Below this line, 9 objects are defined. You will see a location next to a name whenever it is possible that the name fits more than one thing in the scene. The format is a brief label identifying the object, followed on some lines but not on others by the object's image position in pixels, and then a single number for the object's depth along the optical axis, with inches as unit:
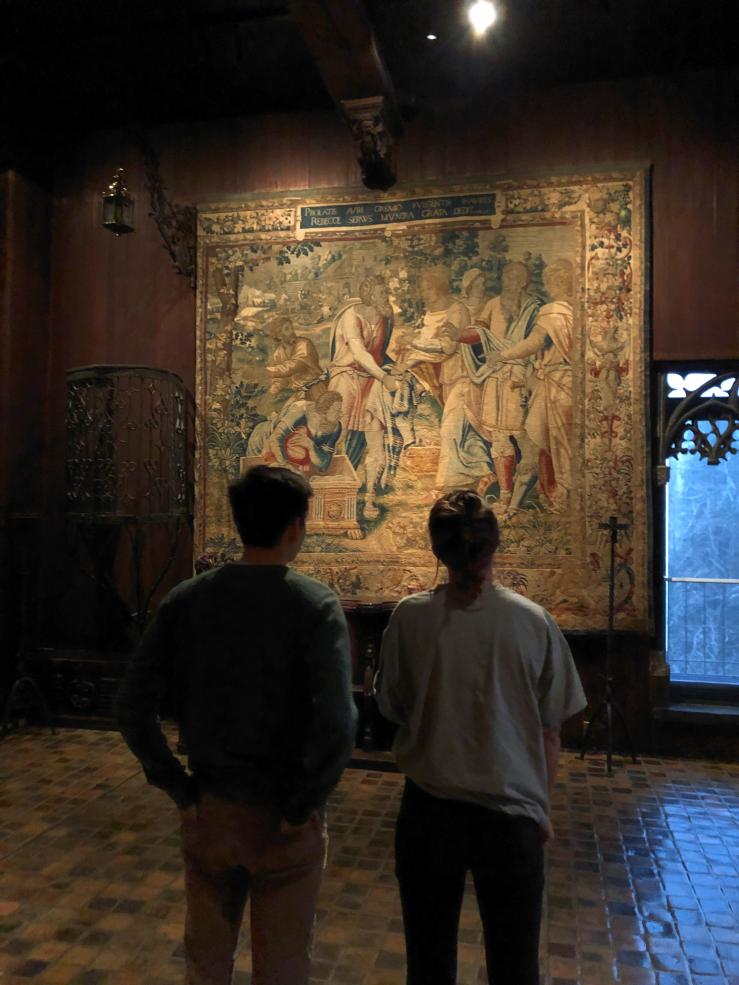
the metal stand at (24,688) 239.8
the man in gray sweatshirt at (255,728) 69.7
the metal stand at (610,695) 211.8
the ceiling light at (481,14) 197.9
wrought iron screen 247.1
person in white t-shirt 72.6
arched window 234.2
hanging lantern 238.4
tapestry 233.0
